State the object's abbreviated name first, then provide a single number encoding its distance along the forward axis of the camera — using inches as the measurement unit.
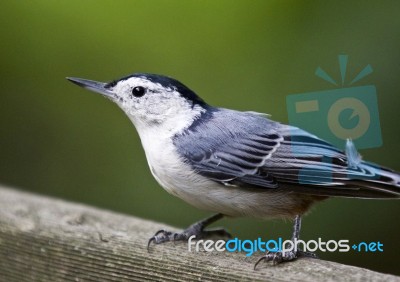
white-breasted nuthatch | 182.1
